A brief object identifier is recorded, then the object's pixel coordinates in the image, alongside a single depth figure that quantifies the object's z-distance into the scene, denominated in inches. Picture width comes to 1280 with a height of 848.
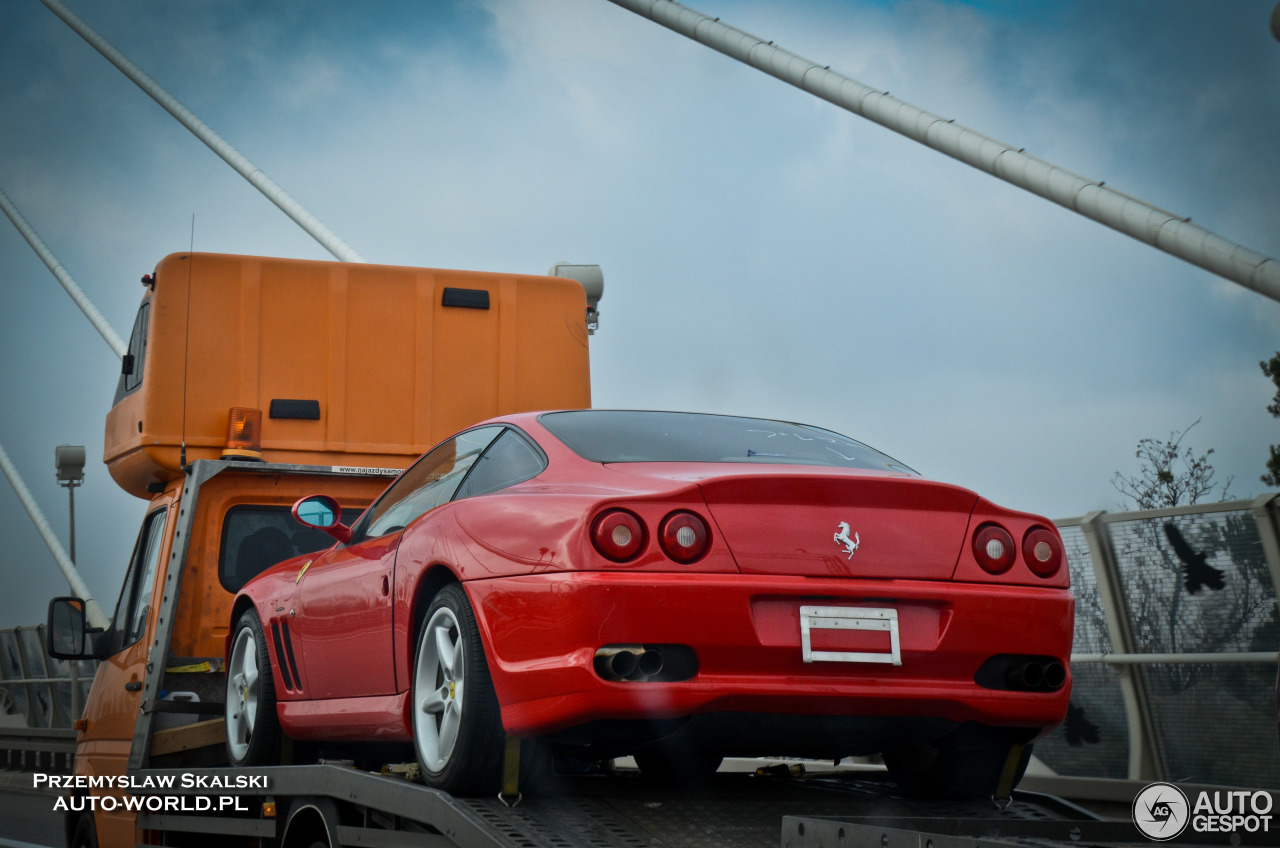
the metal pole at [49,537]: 1300.4
